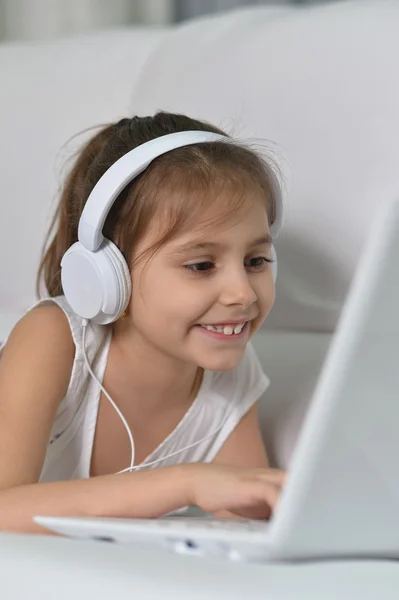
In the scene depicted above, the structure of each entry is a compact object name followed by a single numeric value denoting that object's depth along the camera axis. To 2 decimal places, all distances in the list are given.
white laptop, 0.88
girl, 1.14
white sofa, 1.35
